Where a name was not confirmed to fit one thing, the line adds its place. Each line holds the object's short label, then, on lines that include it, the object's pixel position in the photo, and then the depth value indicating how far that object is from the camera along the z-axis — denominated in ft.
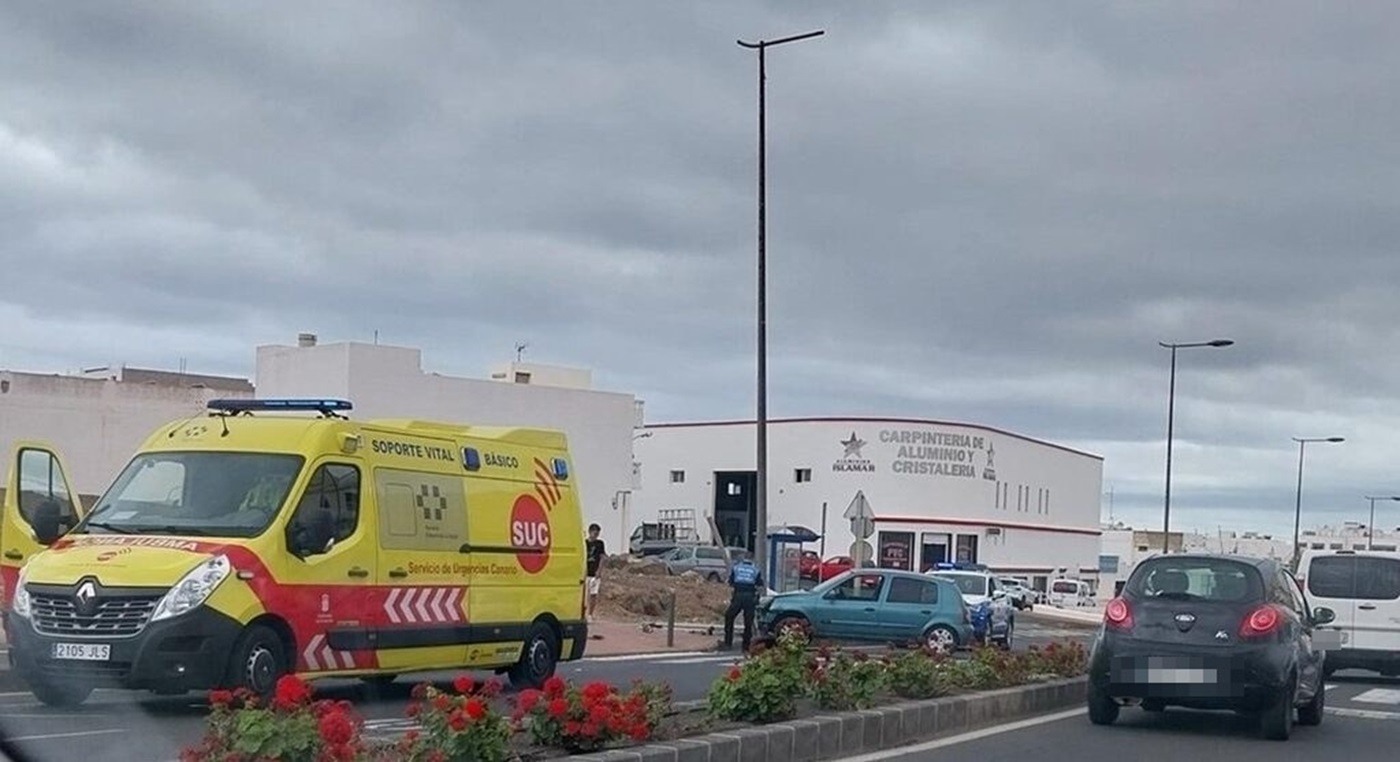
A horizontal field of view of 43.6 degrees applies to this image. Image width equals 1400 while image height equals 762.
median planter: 26.35
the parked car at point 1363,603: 78.23
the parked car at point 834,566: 192.83
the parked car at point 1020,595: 193.57
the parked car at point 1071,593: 248.73
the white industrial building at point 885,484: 248.11
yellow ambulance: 42.52
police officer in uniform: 90.38
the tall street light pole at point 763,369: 96.12
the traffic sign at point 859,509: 106.63
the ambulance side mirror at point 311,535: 45.78
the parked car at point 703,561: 183.73
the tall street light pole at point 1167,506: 164.35
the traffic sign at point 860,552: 107.34
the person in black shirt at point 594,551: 85.61
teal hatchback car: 94.07
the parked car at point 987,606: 104.99
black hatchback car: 46.57
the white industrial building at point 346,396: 168.35
